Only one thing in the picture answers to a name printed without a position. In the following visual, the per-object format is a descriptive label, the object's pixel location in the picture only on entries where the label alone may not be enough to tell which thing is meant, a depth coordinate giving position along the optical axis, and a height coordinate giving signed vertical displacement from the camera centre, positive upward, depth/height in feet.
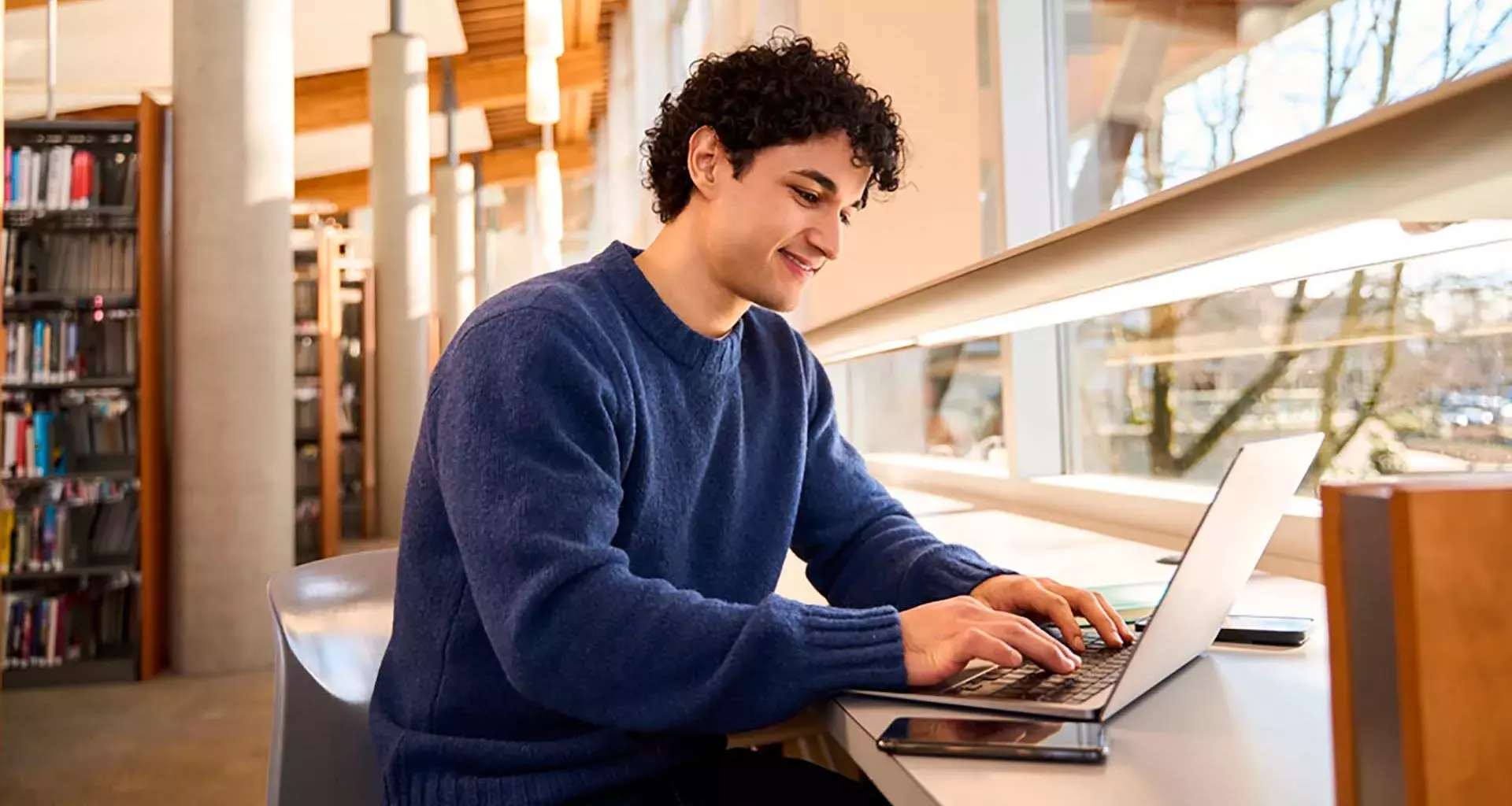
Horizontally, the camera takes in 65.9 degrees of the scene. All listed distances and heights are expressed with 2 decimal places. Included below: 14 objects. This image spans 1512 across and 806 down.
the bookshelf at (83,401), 14.82 +0.71
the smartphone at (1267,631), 3.94 -0.70
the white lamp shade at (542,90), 13.79 +4.24
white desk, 2.49 -0.77
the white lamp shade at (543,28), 13.03 +4.70
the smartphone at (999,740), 2.70 -0.74
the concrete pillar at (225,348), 15.02 +1.35
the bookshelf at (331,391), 24.89 +1.36
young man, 3.32 -0.30
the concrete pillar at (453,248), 38.50 +6.71
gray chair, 4.50 -0.95
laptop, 2.89 -0.53
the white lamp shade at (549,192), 23.02 +5.17
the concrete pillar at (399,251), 29.07 +4.98
